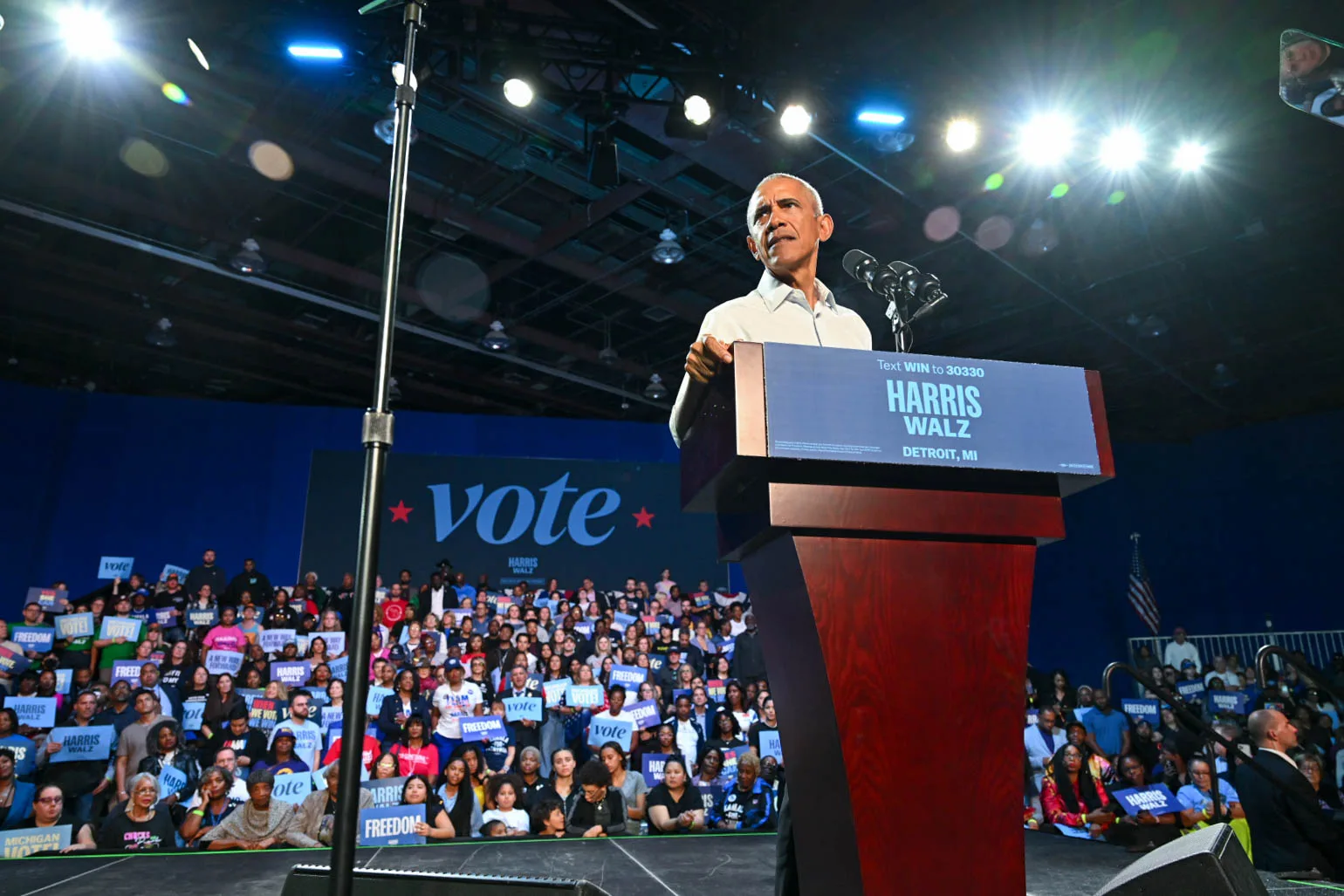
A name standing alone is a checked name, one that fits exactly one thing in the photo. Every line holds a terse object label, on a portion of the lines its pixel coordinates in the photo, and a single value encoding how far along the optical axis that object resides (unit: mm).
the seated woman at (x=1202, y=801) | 5844
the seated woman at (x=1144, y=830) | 5207
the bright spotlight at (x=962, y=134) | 6695
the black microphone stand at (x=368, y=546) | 1207
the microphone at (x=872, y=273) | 1900
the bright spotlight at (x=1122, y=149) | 7445
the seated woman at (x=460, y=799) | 6051
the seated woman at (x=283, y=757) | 6117
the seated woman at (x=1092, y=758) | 6754
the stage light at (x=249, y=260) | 9125
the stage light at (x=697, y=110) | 6445
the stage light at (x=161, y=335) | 11266
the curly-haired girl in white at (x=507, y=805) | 6062
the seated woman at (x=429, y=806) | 5719
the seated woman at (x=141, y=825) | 5246
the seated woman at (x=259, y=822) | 5449
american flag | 14219
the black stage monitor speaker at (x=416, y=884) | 1659
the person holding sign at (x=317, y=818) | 5570
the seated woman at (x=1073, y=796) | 6383
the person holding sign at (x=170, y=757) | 5914
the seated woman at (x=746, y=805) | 6473
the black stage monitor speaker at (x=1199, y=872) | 1315
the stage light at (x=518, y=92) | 6105
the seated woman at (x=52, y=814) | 5309
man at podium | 1720
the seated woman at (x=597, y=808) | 6102
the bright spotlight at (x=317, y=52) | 5812
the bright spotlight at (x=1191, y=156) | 7672
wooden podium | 1239
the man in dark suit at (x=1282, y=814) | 4199
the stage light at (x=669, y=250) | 9039
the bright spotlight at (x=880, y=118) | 6621
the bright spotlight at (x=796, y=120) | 6348
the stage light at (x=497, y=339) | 11148
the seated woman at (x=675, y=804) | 6238
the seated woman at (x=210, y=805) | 5582
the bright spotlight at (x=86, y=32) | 6008
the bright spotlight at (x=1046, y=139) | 7125
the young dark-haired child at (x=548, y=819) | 6051
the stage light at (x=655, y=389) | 12664
